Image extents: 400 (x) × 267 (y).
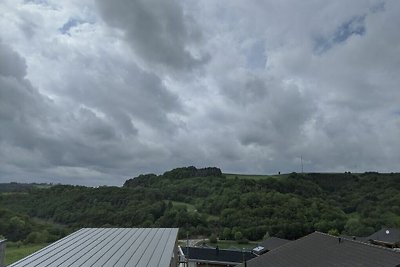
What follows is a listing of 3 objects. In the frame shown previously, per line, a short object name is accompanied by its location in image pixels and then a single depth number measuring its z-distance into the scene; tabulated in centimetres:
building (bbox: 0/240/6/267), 1572
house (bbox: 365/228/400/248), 7276
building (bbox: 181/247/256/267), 6019
